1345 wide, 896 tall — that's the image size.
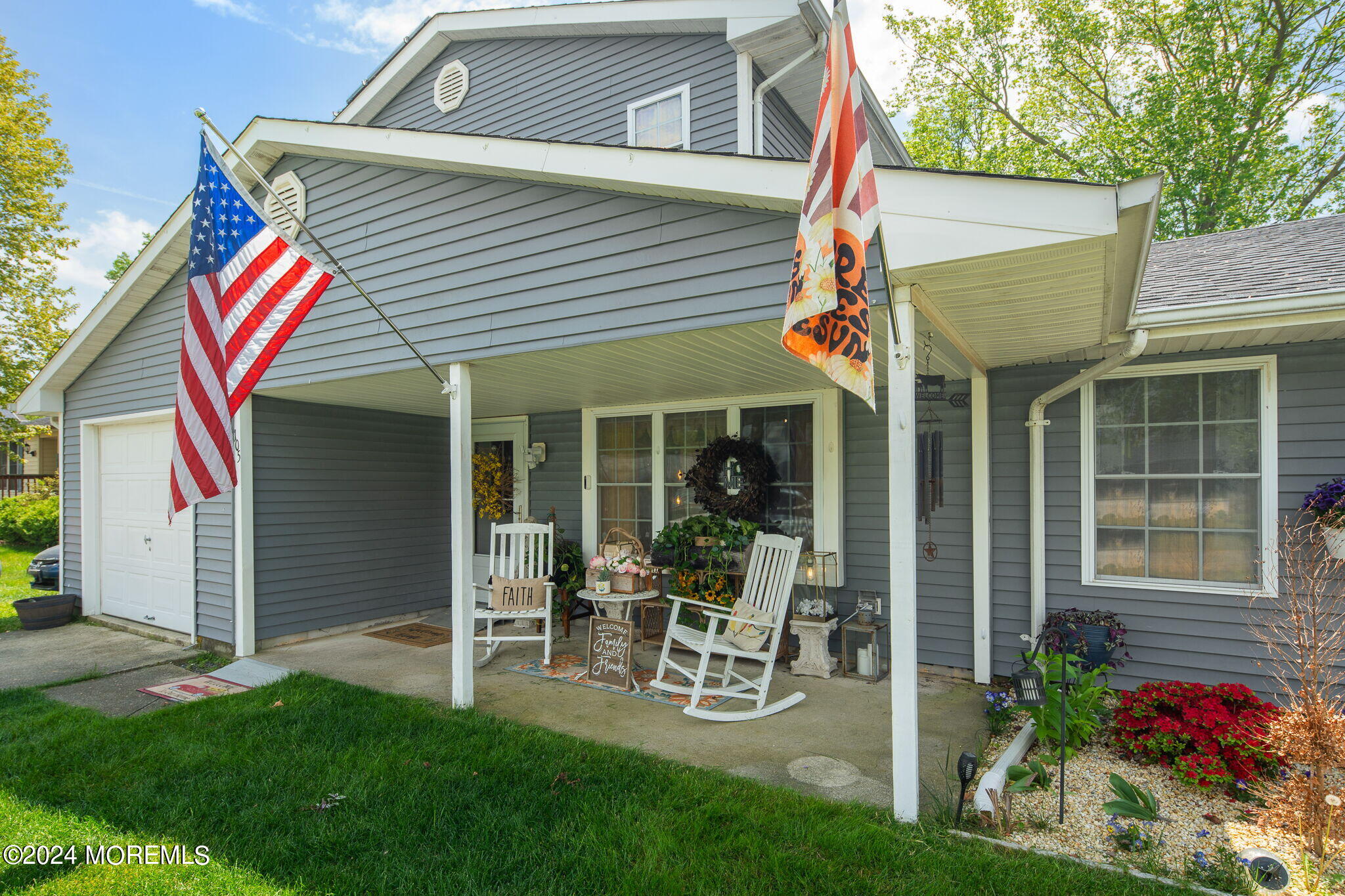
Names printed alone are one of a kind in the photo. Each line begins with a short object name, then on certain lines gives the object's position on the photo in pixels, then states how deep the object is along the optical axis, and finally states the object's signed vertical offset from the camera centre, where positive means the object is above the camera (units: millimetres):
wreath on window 5383 -210
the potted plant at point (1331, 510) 3369 -317
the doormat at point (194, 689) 4574 -1680
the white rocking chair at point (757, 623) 3949 -1141
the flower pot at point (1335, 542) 3348 -470
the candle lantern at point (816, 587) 4914 -1061
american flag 3209 +661
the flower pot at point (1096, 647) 4066 -1205
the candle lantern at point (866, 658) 4746 -1496
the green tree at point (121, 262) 19406 +5647
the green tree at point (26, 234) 11406 +3955
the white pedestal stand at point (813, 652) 4809 -1465
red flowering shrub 2912 -1310
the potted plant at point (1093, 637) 4074 -1151
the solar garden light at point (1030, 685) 3564 -1333
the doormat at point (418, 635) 6000 -1723
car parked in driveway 8375 -1509
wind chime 3430 -45
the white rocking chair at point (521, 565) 5145 -1000
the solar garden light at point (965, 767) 2592 -1240
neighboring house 14938 -253
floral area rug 4320 -1632
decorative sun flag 2105 +677
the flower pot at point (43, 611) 6926 -1662
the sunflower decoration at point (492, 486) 7324 -373
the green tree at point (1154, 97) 10578 +6349
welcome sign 4535 -1403
